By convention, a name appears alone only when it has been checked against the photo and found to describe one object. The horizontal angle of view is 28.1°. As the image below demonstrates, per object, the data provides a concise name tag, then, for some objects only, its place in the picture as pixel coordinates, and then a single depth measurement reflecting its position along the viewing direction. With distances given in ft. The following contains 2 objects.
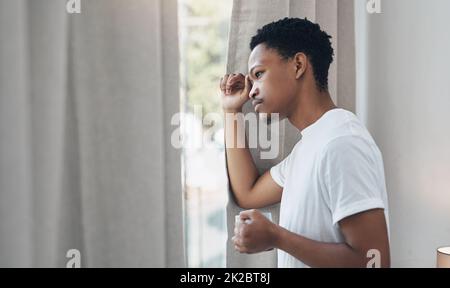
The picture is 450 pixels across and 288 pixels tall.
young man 5.98
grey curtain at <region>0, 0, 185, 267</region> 6.55
